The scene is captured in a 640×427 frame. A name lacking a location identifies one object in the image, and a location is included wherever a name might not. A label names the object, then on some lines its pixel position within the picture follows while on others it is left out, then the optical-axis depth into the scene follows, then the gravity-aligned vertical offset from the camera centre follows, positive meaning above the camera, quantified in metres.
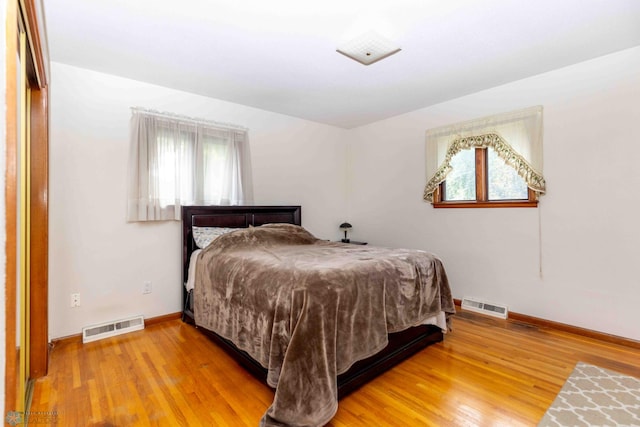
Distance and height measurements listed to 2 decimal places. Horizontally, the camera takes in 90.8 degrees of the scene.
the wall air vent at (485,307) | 3.29 -1.03
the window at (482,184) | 3.29 +0.33
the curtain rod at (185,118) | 3.09 +1.04
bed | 1.63 -0.69
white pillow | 3.08 -0.19
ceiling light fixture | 2.29 +1.27
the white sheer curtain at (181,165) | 3.04 +0.53
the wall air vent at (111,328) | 2.72 -1.01
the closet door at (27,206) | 0.94 +0.05
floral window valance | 3.08 +0.77
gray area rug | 1.68 -1.10
